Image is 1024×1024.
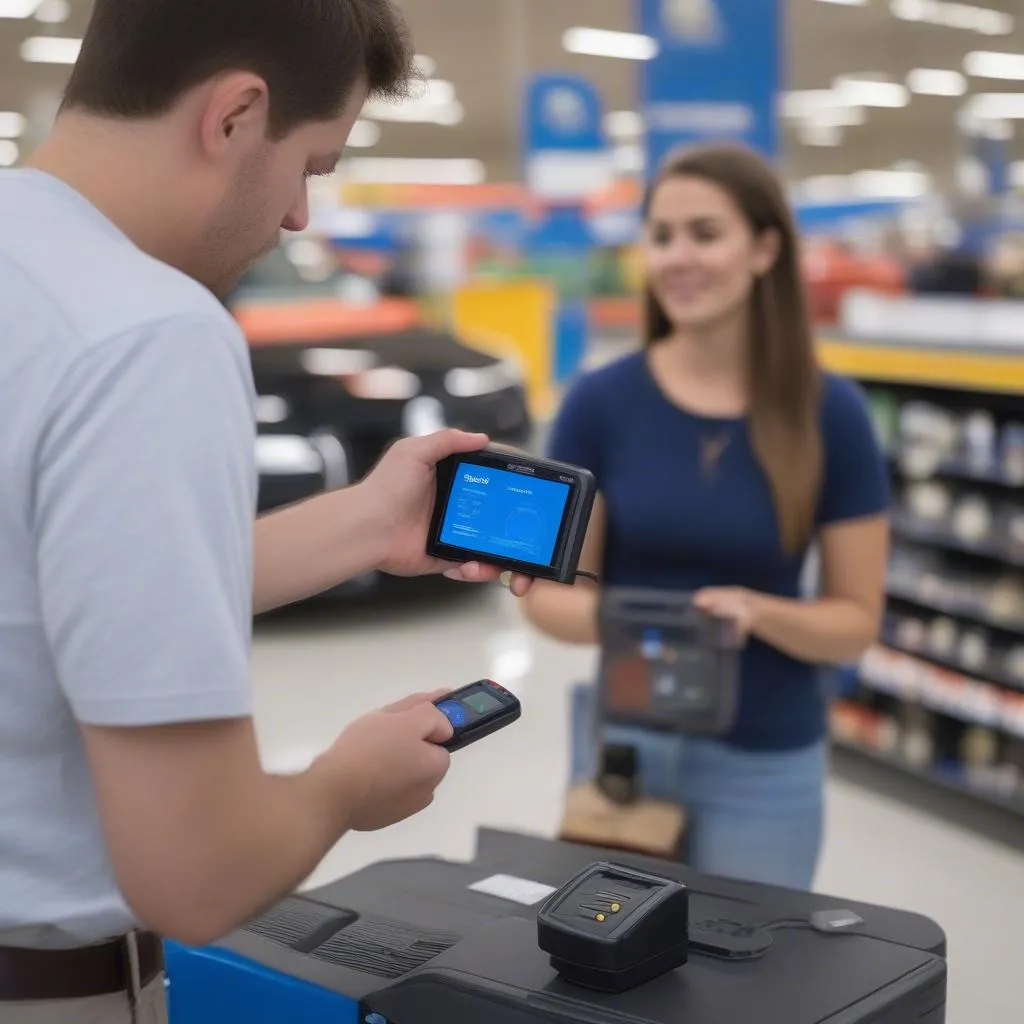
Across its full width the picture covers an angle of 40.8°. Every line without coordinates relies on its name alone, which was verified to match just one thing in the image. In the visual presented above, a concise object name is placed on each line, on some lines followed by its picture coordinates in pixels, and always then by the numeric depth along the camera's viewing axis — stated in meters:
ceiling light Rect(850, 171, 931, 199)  28.38
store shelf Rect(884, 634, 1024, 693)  3.99
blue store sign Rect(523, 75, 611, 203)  13.00
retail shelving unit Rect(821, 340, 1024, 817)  3.94
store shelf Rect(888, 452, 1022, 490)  3.99
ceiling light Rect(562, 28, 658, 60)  15.34
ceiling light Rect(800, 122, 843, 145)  24.02
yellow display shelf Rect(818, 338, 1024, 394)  3.81
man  0.81
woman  2.15
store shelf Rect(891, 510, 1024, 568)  3.96
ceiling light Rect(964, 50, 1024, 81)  16.33
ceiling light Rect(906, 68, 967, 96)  17.66
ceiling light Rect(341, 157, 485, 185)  28.47
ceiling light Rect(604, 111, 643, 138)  22.89
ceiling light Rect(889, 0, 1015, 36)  13.71
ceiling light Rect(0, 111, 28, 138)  21.67
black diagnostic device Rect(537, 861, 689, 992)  1.12
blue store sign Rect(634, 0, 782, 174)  5.11
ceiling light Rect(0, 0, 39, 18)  13.11
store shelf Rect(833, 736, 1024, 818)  3.87
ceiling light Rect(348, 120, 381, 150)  22.98
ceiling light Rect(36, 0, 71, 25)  13.06
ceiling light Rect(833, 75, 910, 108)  18.70
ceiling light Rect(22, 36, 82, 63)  15.26
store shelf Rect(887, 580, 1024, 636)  4.01
